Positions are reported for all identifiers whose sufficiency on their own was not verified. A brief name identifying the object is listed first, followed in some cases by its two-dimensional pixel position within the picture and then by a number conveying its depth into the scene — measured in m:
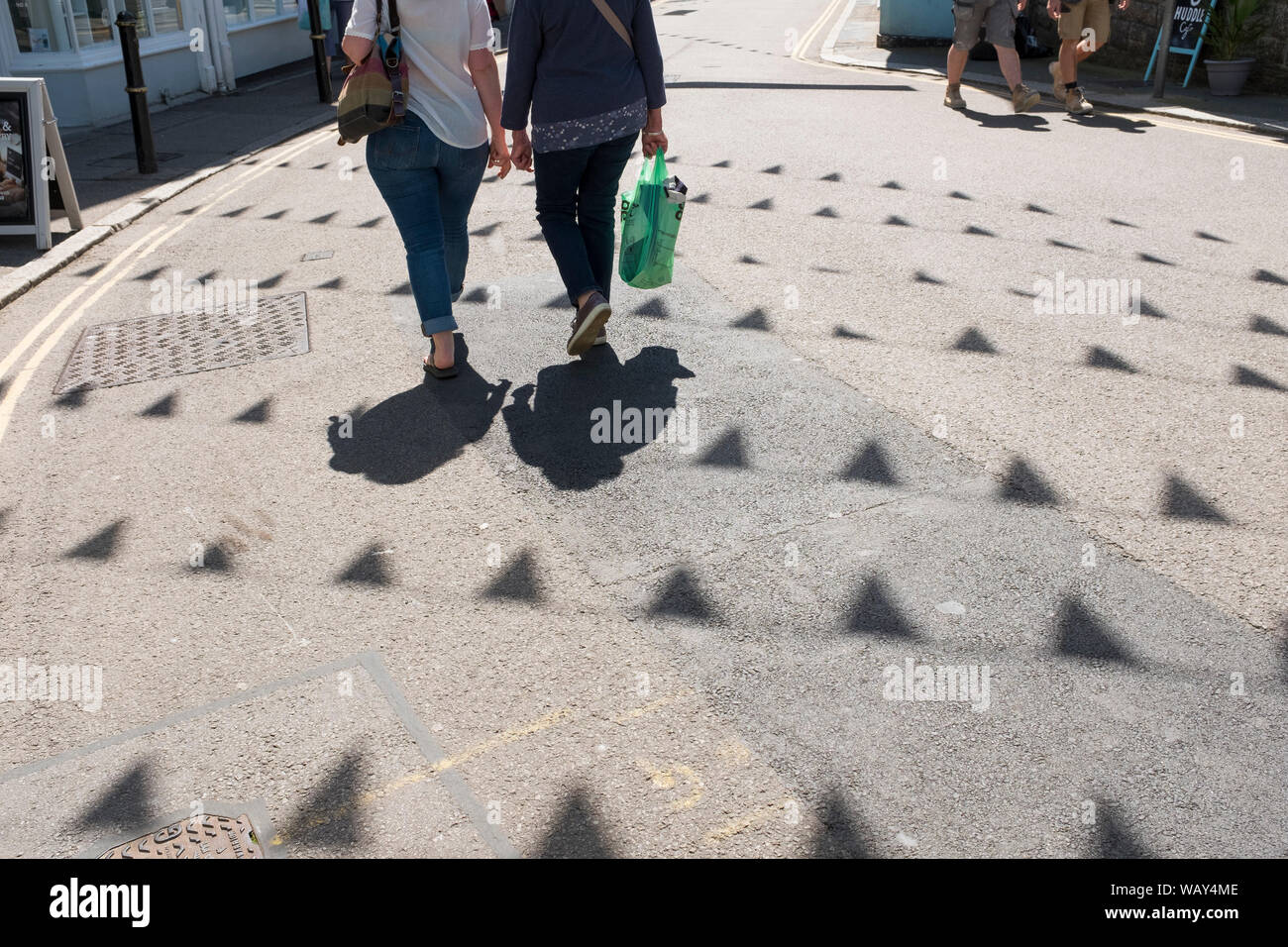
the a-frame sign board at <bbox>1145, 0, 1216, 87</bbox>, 13.83
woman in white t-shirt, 5.32
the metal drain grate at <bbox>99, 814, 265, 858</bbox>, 2.94
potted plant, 13.01
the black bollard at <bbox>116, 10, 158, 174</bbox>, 10.26
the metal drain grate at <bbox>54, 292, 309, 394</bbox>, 6.27
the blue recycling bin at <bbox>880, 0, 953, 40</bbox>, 17.94
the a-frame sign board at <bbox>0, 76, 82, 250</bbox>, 8.61
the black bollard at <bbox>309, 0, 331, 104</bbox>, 14.56
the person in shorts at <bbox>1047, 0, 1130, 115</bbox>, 12.56
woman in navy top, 5.29
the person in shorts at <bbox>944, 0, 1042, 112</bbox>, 12.46
